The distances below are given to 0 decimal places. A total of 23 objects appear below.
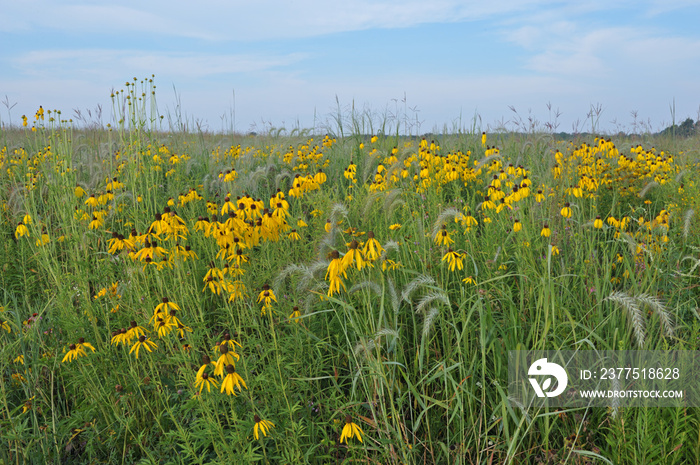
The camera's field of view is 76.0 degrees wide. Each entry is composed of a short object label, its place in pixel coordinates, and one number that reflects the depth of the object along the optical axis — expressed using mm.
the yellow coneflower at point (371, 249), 1885
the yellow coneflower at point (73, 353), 2348
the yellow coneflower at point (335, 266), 1852
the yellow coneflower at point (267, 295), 2191
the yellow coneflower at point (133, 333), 2215
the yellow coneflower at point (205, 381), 1700
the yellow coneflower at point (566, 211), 3340
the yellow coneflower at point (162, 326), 2076
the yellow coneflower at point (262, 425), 1660
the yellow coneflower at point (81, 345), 2381
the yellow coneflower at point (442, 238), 2544
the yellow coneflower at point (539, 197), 2965
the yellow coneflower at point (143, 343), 2086
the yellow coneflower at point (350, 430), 1712
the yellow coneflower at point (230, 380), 1622
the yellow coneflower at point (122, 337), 2182
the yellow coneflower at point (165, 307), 2211
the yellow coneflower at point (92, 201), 3762
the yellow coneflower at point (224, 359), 1681
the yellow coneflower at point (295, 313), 2182
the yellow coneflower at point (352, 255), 1780
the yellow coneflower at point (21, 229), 3427
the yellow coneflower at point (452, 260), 2421
